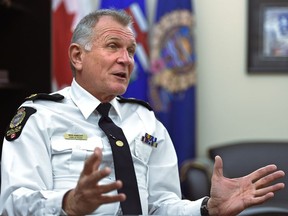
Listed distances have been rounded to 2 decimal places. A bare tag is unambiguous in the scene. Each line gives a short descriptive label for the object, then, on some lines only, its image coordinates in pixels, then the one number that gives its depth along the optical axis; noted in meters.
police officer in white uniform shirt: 3.01
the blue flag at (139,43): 7.52
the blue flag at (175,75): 7.51
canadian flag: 7.49
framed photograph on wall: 7.55
